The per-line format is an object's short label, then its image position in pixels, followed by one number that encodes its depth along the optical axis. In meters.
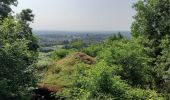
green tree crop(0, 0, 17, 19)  11.02
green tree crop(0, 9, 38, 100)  5.79
